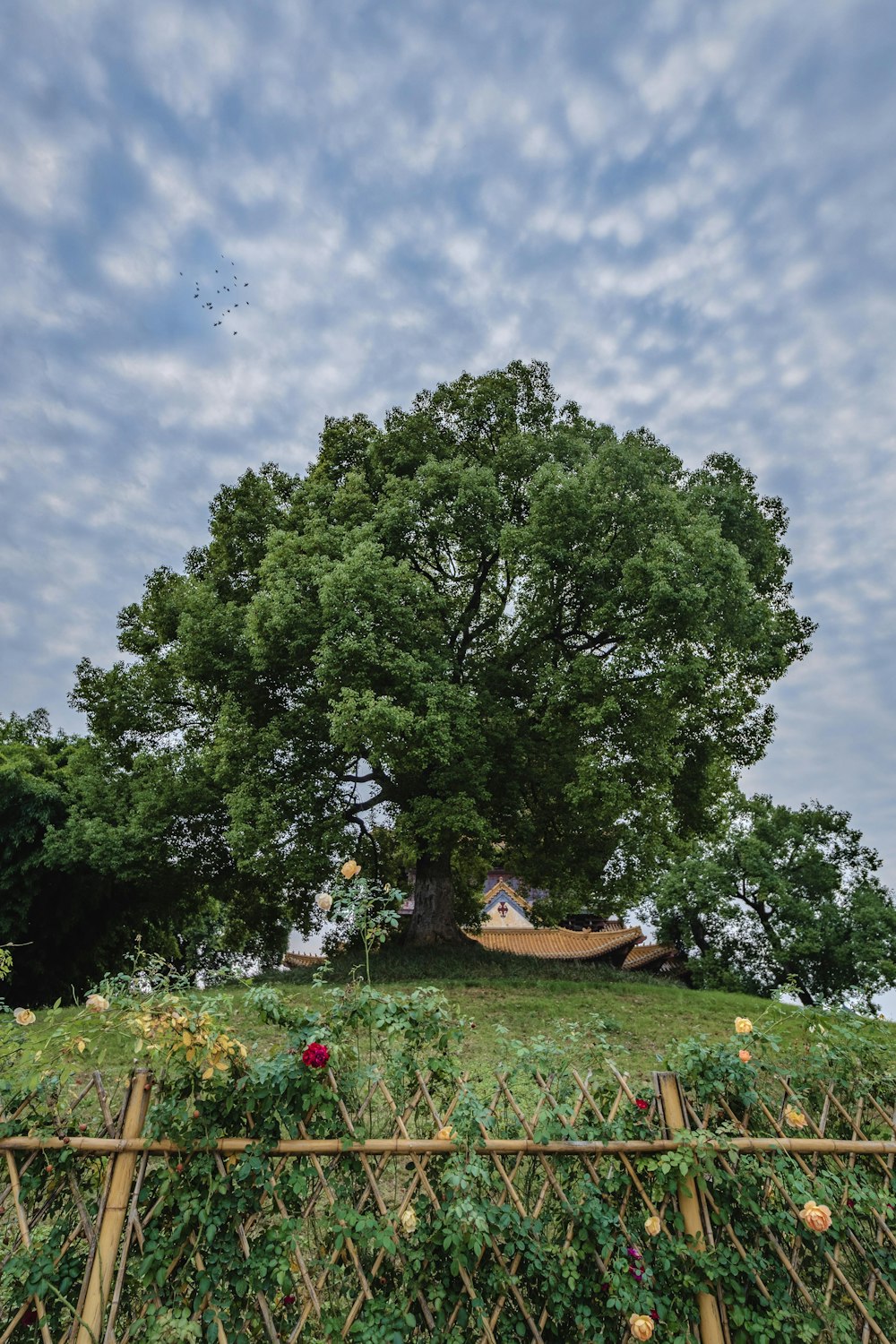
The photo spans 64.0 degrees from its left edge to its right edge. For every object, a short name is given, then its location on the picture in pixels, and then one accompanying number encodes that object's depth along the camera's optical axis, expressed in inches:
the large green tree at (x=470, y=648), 434.9
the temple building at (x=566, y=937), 880.9
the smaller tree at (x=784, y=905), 878.4
